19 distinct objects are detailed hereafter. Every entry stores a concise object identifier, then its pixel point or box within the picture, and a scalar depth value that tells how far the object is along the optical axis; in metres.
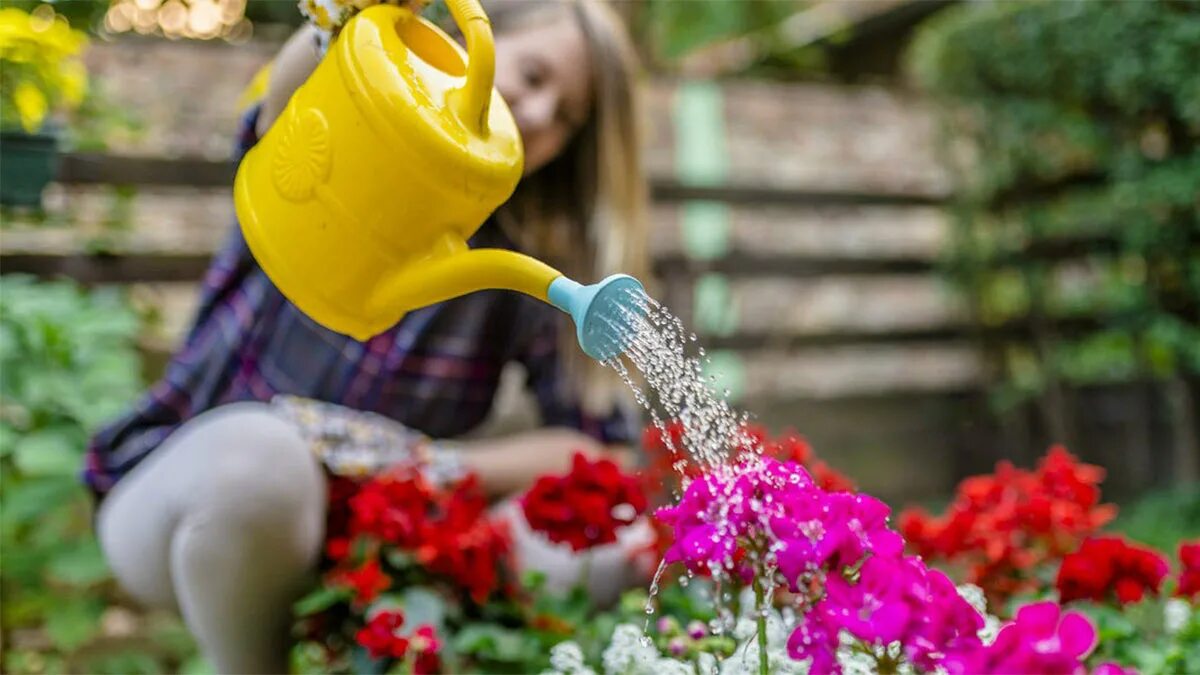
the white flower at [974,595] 0.90
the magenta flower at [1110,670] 0.53
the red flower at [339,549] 1.19
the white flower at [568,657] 0.91
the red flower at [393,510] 1.18
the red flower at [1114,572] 1.01
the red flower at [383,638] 1.02
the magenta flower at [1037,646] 0.53
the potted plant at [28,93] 1.39
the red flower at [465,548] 1.18
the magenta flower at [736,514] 0.68
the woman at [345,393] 1.15
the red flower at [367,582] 1.13
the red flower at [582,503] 1.09
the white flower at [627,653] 0.93
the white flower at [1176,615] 1.08
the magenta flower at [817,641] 0.62
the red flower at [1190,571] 1.00
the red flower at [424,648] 1.03
